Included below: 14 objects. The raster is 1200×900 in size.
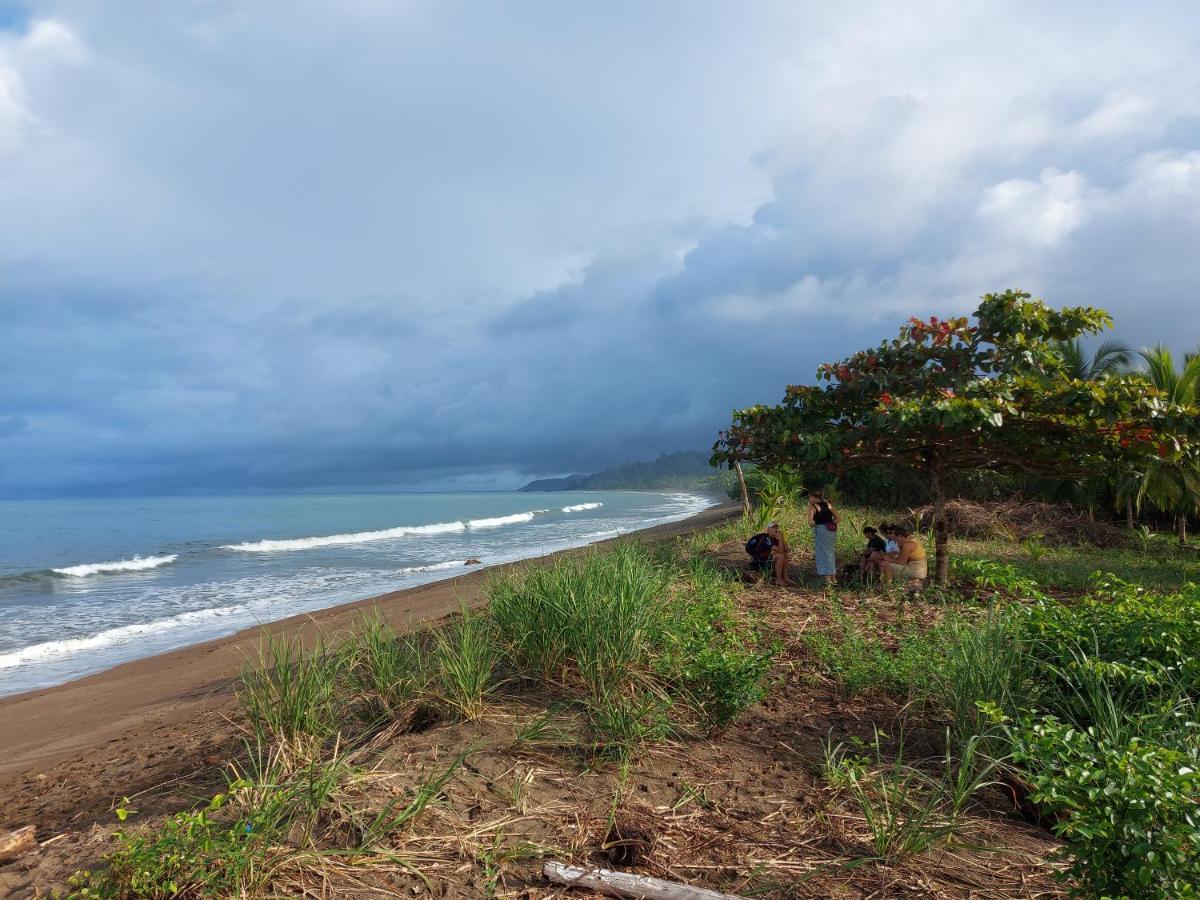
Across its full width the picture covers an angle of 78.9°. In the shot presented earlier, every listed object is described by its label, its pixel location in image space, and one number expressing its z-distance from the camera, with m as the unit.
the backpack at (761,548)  9.85
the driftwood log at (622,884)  2.70
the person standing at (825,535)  9.32
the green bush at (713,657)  4.25
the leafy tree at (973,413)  7.70
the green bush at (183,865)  2.53
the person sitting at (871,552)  9.39
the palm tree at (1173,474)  15.45
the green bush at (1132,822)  2.22
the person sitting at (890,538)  9.45
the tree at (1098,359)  20.81
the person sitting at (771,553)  9.38
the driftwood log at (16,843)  3.41
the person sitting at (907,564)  9.00
